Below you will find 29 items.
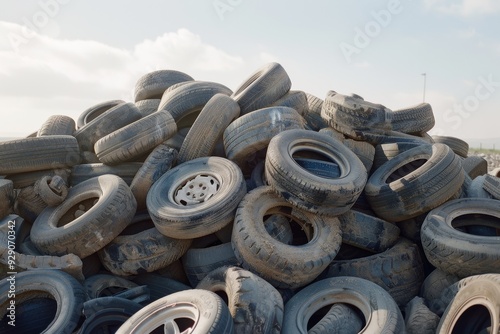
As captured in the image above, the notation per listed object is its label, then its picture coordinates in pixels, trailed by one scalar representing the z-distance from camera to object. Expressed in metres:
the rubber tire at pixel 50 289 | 4.22
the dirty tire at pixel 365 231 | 5.09
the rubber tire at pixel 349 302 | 3.72
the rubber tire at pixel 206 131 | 5.90
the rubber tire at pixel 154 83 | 8.17
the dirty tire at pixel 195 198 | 4.77
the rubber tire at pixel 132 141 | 5.78
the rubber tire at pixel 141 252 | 4.98
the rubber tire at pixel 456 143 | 8.27
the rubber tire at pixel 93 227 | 4.89
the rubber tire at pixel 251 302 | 3.58
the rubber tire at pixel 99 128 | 6.64
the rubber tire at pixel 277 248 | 4.34
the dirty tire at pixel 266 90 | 6.45
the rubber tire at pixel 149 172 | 5.62
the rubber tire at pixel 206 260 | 4.85
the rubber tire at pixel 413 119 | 7.19
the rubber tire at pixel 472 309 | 3.43
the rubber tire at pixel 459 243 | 4.29
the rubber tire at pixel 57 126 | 6.93
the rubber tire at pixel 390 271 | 4.78
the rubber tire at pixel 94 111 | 7.93
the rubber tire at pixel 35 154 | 5.70
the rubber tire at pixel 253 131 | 5.58
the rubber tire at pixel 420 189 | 5.07
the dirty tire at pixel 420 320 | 3.87
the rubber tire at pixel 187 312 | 3.25
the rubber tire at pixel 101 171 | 5.99
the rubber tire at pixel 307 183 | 4.70
